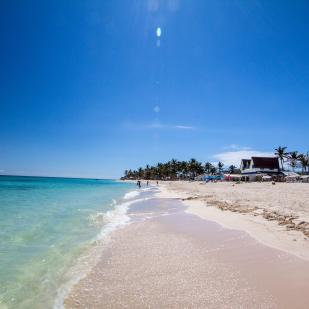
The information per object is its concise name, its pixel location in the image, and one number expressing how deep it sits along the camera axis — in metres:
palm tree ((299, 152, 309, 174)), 85.50
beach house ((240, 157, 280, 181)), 77.25
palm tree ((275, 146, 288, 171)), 86.38
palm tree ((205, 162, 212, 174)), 143.62
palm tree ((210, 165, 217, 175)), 143.62
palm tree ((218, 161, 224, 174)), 143.62
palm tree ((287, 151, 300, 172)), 87.12
